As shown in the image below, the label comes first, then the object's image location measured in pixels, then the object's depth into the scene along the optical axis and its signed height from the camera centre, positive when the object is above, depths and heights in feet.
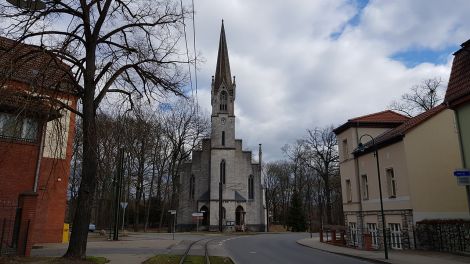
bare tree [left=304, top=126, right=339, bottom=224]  188.44 +32.27
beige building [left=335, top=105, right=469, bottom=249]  71.67 +8.86
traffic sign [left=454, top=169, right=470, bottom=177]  45.93 +5.91
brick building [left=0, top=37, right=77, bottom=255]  39.81 +11.61
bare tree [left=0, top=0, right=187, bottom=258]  44.91 +18.55
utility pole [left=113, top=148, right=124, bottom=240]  100.48 +8.02
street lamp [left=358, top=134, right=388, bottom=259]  59.67 +13.45
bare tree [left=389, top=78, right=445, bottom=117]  126.82 +39.26
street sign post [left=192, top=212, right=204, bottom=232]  148.66 +2.47
